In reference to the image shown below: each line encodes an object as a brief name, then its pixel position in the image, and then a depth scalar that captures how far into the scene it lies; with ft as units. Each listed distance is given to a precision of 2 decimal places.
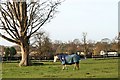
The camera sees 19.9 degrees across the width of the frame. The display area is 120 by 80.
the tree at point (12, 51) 335.83
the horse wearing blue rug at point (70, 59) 97.65
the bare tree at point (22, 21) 138.51
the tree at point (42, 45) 305.43
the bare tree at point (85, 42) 379.55
